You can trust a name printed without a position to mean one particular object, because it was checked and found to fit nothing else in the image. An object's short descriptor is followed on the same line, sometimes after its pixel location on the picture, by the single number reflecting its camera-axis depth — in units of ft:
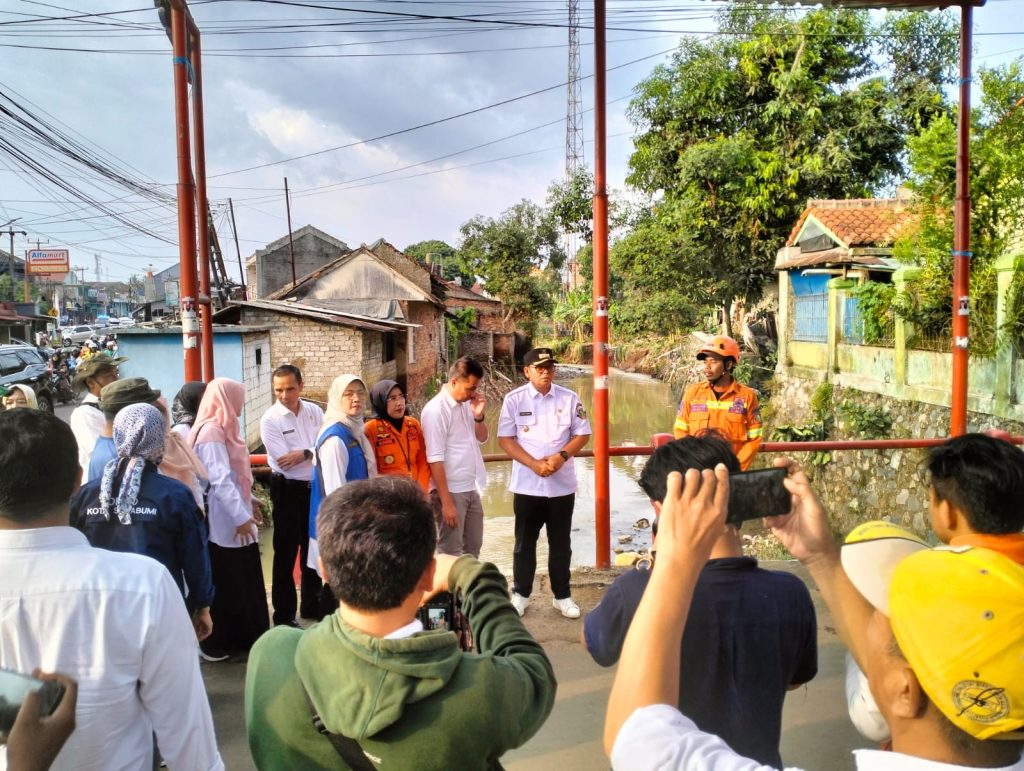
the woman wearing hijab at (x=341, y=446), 10.27
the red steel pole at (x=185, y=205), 11.98
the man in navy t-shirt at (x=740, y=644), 4.83
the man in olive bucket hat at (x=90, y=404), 10.62
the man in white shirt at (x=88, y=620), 4.56
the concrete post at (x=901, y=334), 28.91
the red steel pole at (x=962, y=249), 14.30
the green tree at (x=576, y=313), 107.86
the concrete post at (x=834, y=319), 36.09
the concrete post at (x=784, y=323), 43.87
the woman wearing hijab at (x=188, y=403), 11.23
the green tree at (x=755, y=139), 52.80
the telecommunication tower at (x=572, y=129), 113.15
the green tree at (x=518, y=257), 95.30
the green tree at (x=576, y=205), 73.10
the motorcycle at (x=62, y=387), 58.75
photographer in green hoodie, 3.78
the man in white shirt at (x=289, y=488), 11.96
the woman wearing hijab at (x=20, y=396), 13.17
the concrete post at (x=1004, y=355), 22.07
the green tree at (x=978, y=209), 23.56
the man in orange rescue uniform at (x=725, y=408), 12.16
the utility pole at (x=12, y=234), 115.24
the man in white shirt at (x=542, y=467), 12.36
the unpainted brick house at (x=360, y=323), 47.80
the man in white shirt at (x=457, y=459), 12.02
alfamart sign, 121.08
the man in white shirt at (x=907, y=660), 2.88
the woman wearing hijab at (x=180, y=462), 9.07
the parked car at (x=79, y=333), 105.70
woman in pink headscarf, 10.37
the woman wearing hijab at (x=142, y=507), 7.35
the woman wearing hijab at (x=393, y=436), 11.50
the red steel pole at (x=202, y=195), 13.56
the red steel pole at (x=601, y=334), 12.75
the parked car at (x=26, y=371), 48.26
